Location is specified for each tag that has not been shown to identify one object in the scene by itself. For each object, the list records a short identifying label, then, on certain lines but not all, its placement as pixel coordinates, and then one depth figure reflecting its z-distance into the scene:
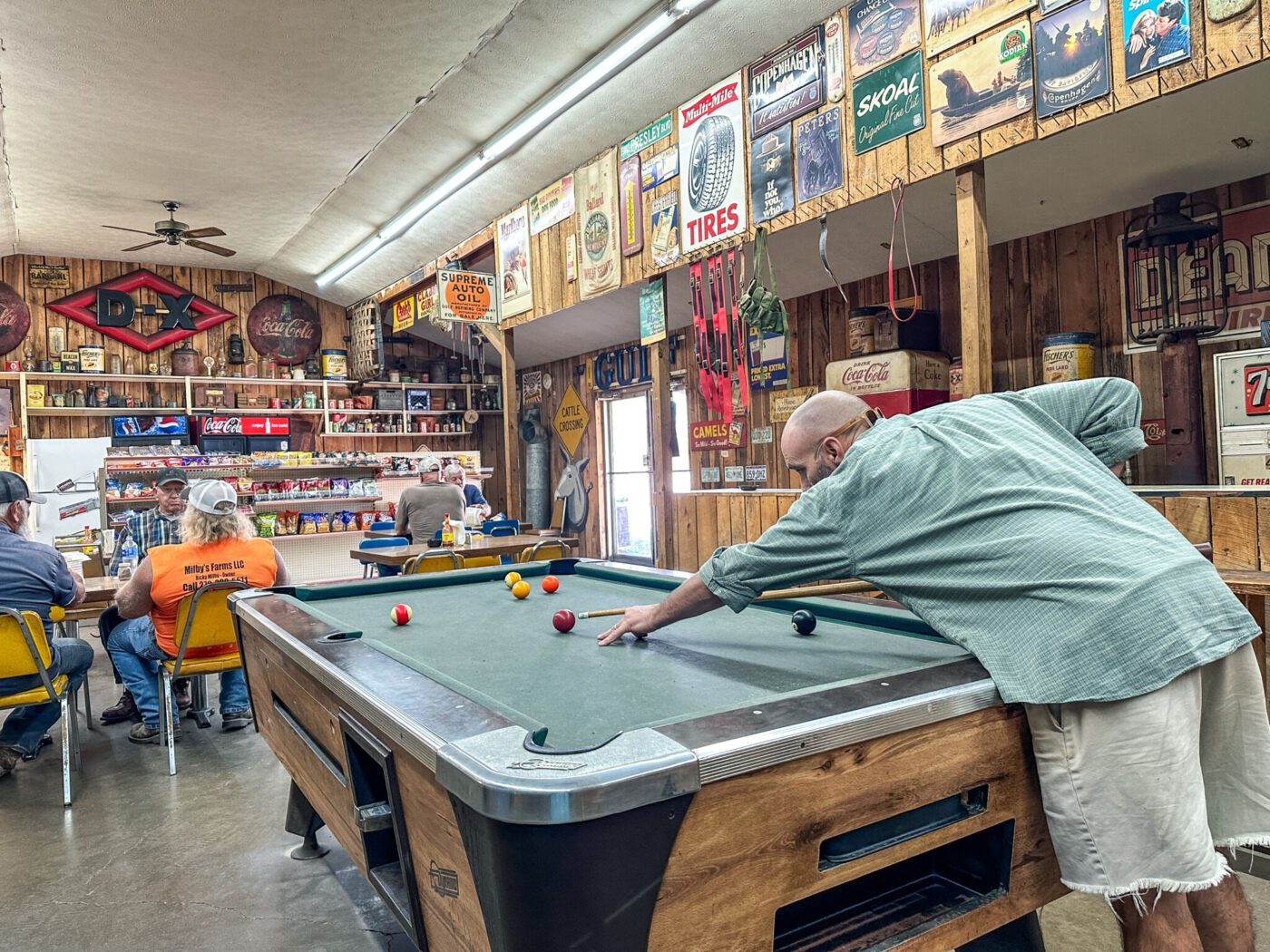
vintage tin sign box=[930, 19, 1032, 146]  3.75
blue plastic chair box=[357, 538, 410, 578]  6.44
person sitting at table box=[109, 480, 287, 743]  4.01
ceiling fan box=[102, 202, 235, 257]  7.75
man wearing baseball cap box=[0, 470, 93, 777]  3.68
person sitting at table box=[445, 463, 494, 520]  7.53
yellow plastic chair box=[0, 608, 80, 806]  3.43
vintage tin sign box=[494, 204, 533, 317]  7.52
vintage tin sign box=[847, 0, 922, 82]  4.17
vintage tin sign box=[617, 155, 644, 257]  6.13
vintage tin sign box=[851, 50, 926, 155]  4.19
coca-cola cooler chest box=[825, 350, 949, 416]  5.11
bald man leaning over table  1.41
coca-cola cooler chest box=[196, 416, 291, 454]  10.10
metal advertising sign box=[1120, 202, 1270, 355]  4.15
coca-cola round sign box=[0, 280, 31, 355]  9.63
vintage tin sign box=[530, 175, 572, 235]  6.95
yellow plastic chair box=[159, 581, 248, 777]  3.85
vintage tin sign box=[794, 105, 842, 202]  4.61
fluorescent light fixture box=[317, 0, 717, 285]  4.93
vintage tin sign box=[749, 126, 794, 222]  4.91
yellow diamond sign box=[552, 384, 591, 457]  10.45
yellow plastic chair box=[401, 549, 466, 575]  5.21
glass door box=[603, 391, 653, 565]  9.94
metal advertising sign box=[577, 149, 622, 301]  6.40
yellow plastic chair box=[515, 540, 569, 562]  5.76
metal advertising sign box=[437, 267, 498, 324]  7.54
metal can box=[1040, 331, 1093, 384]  4.46
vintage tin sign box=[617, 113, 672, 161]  5.84
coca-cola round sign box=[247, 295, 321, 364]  11.16
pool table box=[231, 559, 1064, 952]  1.06
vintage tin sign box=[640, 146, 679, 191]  5.78
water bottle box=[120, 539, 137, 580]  4.81
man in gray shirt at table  7.14
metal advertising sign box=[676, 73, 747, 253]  5.24
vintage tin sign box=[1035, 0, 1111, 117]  3.48
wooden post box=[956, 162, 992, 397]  3.92
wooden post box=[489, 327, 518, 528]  7.79
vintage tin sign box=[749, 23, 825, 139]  4.69
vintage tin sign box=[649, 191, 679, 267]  5.81
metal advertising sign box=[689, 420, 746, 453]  6.77
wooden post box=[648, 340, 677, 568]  6.11
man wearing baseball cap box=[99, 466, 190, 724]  5.79
